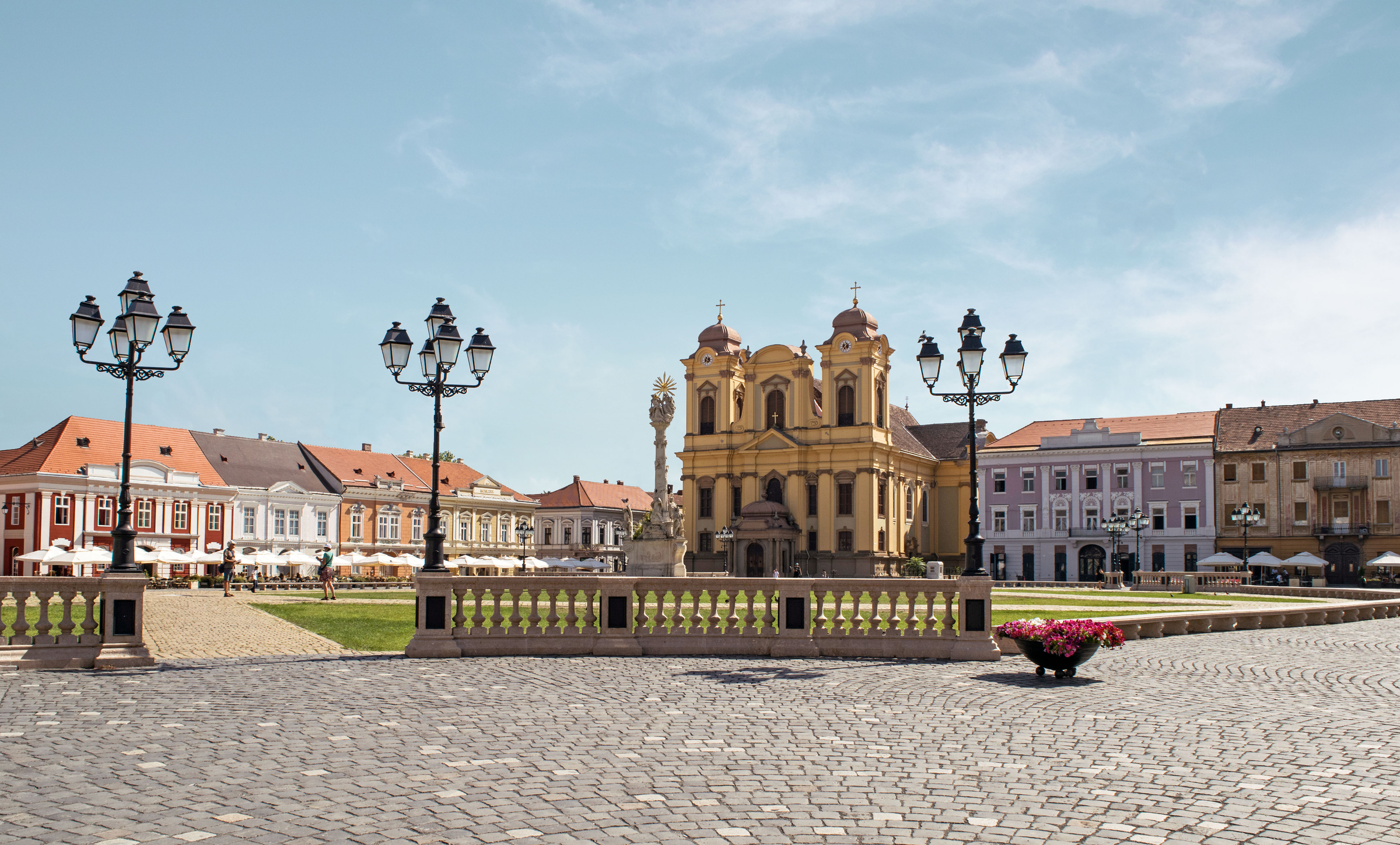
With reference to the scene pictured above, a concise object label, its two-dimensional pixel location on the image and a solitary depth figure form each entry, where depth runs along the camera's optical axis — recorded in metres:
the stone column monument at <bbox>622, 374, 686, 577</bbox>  35.75
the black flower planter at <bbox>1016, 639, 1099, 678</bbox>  13.60
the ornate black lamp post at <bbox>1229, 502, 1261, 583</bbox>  57.78
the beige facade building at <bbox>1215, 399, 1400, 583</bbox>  64.50
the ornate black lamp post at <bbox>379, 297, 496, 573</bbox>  16.91
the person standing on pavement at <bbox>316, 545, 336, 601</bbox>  38.78
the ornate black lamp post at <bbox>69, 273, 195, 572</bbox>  15.19
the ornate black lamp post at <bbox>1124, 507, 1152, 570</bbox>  58.03
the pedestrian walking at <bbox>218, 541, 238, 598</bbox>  40.56
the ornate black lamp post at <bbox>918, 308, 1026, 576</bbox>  17.17
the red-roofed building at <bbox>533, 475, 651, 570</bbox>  98.19
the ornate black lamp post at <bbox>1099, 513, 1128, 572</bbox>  56.34
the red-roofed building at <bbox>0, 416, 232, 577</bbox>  61.53
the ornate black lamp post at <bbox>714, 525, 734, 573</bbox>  70.44
